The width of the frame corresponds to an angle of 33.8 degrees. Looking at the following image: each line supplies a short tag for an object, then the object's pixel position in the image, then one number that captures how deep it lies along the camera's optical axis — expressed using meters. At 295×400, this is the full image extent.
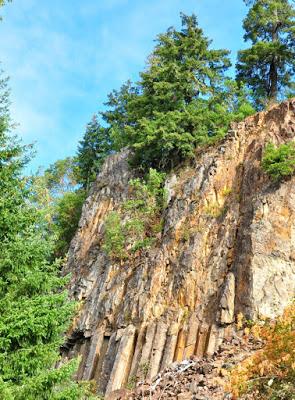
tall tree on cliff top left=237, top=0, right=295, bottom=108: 29.58
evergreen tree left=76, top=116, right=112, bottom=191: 38.03
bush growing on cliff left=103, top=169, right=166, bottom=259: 23.56
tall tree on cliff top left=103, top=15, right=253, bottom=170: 26.78
